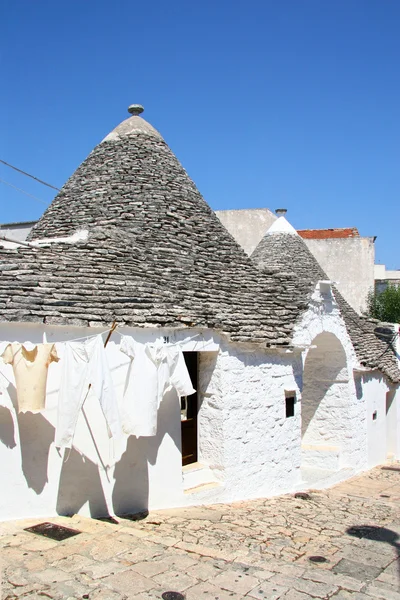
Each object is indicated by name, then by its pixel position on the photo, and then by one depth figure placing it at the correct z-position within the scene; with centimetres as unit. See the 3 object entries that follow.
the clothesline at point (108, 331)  607
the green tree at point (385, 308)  2300
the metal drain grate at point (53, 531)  523
